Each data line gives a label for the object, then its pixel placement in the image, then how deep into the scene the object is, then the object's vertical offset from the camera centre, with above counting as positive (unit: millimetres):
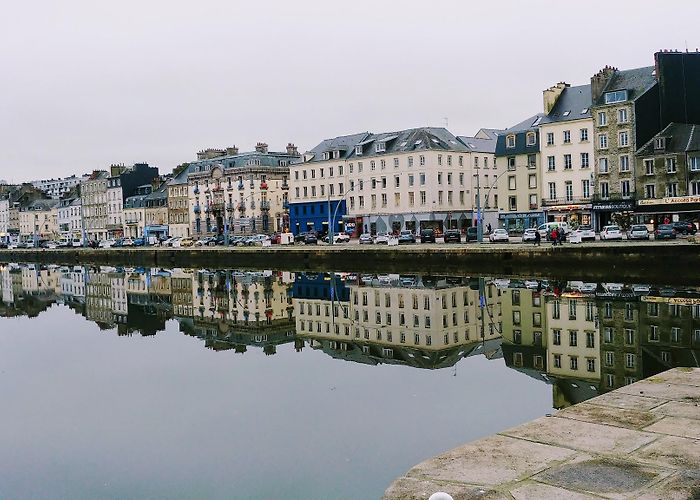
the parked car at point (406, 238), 69188 -1536
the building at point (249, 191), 103875 +5128
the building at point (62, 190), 192638 +11602
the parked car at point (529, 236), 58250 -1462
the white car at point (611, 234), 52906 -1400
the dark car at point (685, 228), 54331 -1213
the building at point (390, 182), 85000 +4791
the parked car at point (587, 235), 52844 -1397
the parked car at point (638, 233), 51812 -1387
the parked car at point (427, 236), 67250 -1413
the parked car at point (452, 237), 65881 -1503
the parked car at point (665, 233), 50219 -1411
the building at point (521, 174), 77000 +4520
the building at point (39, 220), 154625 +3176
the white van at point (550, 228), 59406 -1002
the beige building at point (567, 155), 71312 +5884
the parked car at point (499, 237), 62500 -1550
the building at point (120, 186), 131875 +8030
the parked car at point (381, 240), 69188 -1626
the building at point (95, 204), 137125 +5367
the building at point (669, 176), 62125 +3060
